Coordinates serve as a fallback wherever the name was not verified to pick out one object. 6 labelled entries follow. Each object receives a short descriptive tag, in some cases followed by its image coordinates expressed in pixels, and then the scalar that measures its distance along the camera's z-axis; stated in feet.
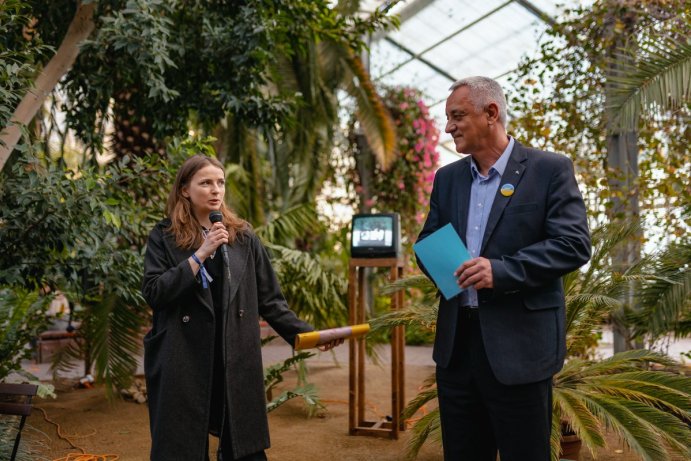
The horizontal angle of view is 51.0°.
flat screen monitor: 17.30
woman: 9.65
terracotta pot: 14.55
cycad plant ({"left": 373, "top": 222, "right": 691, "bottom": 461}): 12.62
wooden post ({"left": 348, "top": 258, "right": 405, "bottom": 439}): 17.35
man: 7.58
